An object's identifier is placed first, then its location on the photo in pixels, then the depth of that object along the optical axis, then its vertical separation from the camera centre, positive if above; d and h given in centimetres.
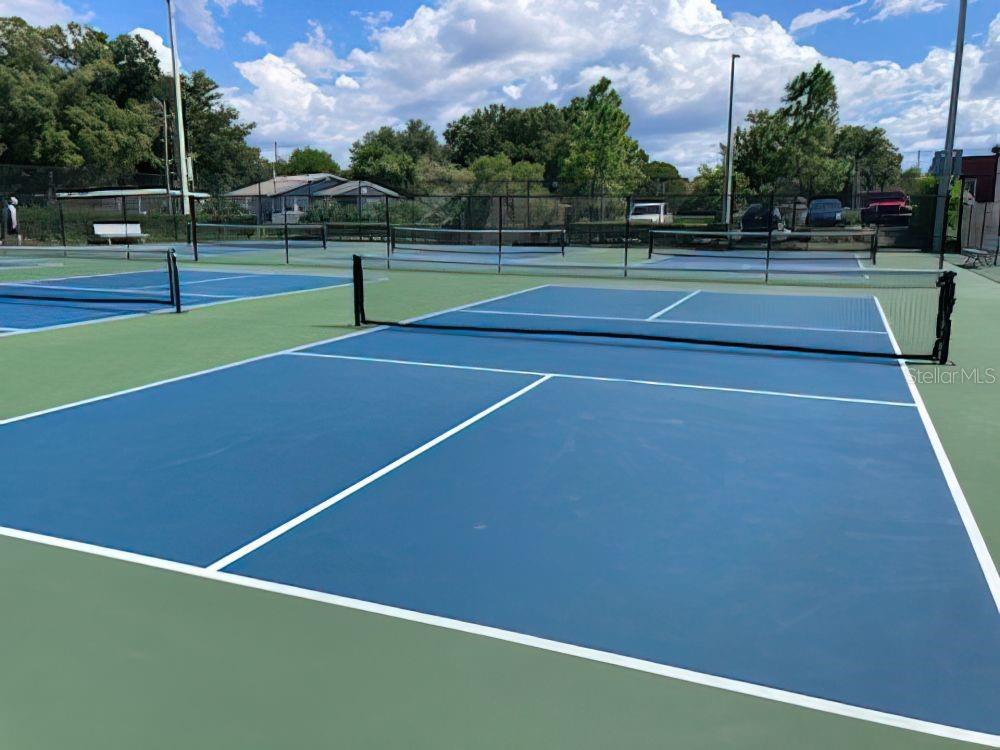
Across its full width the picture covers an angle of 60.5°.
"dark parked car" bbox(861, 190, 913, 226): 3534 +30
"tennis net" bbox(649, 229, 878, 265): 2834 -100
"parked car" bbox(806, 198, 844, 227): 3425 +14
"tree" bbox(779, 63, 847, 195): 4453 +462
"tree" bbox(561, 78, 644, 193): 4797 +435
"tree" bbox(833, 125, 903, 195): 6565 +511
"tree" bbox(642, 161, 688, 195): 10719 +631
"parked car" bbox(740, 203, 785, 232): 3272 -2
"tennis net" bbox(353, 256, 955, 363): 1105 -154
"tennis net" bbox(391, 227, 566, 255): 3297 -87
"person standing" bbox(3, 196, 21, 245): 2797 -10
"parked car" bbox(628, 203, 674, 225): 3929 +22
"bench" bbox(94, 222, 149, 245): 3031 -41
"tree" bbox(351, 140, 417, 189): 6132 +366
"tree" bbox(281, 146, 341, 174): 10288 +680
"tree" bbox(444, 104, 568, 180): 10475 +1078
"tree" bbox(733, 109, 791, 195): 4588 +357
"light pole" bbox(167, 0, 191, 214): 3484 +406
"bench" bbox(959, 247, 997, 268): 2388 -116
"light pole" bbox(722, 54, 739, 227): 3164 +197
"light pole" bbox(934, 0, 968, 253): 2748 +336
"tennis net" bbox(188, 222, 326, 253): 3023 -75
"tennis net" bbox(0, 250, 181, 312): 1453 -136
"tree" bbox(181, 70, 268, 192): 6800 +658
